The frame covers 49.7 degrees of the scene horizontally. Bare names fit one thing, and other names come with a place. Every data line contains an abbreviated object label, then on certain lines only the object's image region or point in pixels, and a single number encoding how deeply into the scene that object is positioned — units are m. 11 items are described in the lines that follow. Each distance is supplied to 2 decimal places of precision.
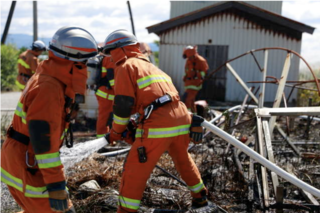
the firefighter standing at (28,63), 7.93
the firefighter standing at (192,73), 8.98
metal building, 12.59
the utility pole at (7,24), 18.12
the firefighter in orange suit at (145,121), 3.12
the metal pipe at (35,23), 17.58
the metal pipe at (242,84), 5.54
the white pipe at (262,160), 3.11
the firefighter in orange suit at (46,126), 2.33
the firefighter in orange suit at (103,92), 6.12
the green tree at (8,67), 16.39
